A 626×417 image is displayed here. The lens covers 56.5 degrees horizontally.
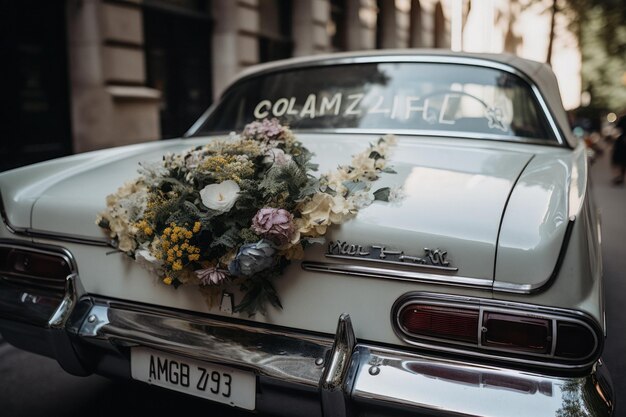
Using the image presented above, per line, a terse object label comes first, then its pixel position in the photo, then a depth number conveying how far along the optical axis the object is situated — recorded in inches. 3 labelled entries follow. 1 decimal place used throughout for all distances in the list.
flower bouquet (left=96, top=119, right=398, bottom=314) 73.8
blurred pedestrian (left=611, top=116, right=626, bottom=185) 482.9
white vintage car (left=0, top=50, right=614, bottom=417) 65.5
